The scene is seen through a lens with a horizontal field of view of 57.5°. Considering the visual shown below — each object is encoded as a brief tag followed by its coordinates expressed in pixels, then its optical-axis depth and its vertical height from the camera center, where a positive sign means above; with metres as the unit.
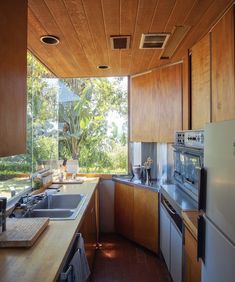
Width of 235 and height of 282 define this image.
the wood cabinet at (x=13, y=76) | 1.01 +0.33
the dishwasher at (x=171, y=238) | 1.77 -0.91
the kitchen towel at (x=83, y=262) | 1.36 -0.79
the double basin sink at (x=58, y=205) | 1.76 -0.60
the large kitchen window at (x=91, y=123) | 3.31 +0.28
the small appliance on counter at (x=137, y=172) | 3.00 -0.44
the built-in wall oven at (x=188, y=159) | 1.73 -0.16
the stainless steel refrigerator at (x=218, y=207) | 0.89 -0.30
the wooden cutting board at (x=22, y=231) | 1.16 -0.54
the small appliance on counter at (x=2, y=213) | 1.26 -0.43
